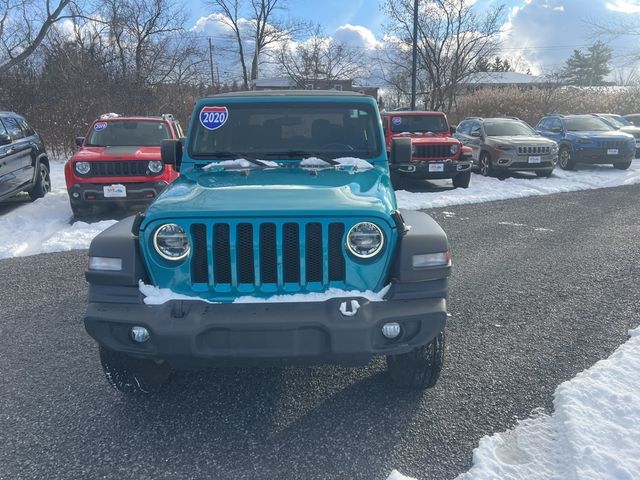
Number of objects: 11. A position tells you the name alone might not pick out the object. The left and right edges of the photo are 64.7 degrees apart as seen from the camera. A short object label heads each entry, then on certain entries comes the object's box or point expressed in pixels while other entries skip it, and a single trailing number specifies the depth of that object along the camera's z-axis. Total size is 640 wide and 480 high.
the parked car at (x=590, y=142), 14.27
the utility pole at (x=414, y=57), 21.45
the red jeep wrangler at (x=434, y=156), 11.34
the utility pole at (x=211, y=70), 26.32
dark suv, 8.53
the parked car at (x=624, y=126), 17.94
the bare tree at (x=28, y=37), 20.36
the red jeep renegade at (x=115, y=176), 8.17
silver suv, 12.75
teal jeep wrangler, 2.55
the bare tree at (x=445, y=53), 28.17
